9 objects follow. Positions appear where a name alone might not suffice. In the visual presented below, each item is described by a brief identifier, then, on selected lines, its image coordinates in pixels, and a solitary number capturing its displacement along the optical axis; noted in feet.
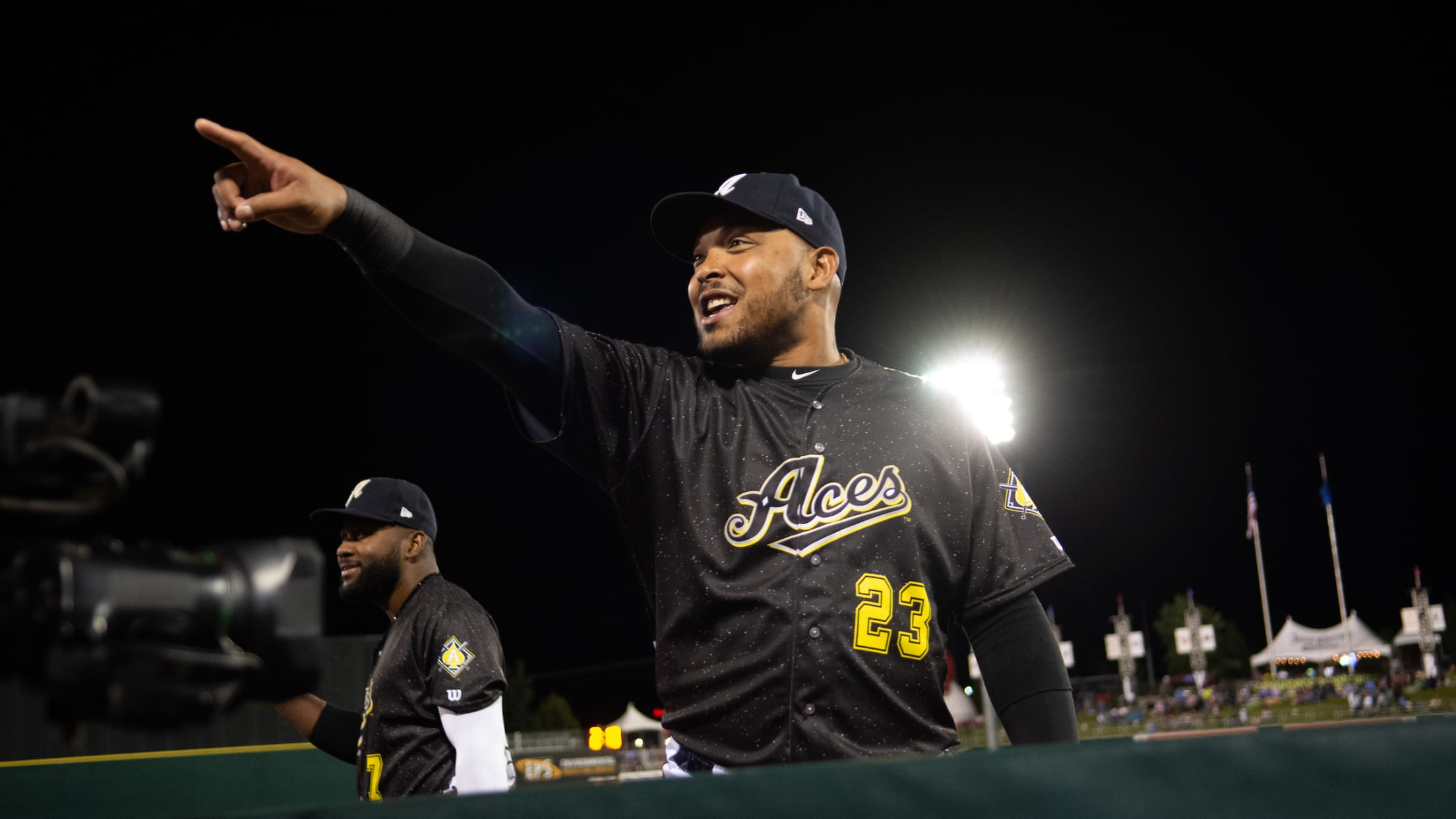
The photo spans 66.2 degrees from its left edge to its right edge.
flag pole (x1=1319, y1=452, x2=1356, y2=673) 134.22
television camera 3.02
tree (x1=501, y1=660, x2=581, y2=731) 182.09
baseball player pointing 7.55
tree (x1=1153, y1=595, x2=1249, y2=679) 225.56
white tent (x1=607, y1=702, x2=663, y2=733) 165.37
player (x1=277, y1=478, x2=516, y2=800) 13.33
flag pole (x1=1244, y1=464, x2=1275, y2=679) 131.64
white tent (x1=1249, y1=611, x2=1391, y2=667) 146.10
